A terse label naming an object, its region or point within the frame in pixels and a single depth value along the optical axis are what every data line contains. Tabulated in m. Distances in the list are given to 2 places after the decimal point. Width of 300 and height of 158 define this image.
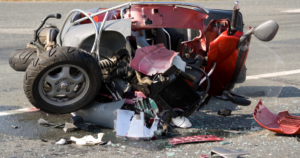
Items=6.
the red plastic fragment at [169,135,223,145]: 8.73
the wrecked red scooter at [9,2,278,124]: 9.25
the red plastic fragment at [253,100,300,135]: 9.20
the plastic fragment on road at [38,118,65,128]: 9.72
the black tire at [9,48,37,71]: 12.32
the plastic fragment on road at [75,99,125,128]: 9.49
